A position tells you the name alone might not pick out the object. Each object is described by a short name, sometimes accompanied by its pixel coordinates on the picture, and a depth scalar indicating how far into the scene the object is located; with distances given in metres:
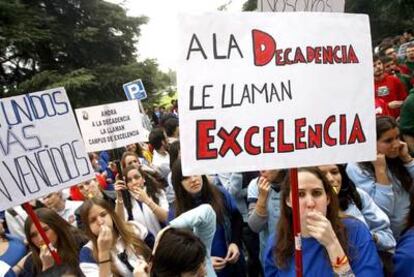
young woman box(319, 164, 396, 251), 2.62
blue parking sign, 8.79
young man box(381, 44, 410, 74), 5.57
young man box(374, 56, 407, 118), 5.39
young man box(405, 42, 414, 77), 5.07
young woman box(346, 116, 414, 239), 2.96
